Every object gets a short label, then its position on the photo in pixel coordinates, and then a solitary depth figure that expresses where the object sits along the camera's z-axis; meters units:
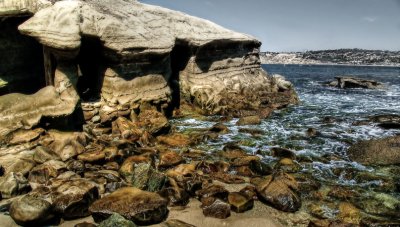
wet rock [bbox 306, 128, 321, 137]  14.30
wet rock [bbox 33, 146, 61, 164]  9.31
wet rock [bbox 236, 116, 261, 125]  16.00
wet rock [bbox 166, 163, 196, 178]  8.95
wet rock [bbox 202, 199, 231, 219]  7.08
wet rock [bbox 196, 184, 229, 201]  7.81
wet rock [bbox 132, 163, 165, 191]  8.03
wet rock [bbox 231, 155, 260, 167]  10.02
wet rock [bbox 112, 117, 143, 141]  12.13
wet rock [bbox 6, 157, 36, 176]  8.66
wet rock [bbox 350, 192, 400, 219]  7.52
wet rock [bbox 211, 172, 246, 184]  8.94
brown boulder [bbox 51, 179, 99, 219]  6.74
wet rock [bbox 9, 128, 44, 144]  10.05
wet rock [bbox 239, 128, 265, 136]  14.28
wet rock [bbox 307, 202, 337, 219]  7.29
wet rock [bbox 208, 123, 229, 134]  14.30
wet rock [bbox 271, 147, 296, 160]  11.18
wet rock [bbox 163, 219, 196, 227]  6.54
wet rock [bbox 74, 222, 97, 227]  6.36
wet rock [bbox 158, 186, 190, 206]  7.56
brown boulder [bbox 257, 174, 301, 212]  7.51
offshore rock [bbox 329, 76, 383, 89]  39.12
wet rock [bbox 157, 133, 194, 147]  12.20
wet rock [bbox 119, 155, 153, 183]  8.74
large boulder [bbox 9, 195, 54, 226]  6.38
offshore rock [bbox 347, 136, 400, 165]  10.79
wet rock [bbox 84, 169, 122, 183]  8.53
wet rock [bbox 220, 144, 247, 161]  11.04
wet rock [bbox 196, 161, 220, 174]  9.61
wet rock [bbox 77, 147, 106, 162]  9.58
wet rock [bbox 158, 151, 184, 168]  9.88
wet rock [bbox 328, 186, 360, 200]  8.19
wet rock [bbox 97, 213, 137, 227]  5.99
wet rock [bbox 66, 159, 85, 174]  9.03
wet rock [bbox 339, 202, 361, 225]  7.14
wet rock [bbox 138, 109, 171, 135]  13.12
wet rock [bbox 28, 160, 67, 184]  8.37
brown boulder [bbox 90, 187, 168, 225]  6.57
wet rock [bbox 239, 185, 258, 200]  7.92
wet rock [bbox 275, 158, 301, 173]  9.94
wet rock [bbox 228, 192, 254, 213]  7.38
